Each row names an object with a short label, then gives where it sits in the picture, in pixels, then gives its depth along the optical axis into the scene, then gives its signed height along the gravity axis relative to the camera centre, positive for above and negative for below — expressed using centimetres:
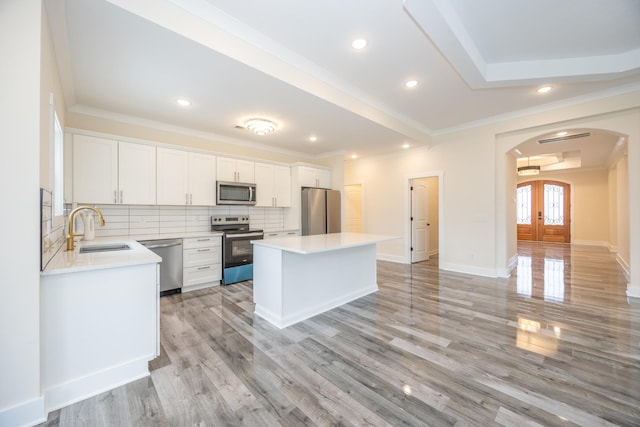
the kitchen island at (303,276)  279 -75
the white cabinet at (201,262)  393 -76
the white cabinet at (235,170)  453 +80
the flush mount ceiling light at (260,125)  378 +131
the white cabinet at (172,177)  391 +58
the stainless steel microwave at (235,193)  444 +37
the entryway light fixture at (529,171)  813 +133
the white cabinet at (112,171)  329 +58
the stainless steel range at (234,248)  429 -59
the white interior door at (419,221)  604 -21
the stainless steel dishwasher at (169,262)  364 -70
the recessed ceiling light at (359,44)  251 +167
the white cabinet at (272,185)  507 +58
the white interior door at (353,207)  739 +18
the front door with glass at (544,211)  921 +5
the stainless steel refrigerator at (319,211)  550 +5
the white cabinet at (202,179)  422 +58
